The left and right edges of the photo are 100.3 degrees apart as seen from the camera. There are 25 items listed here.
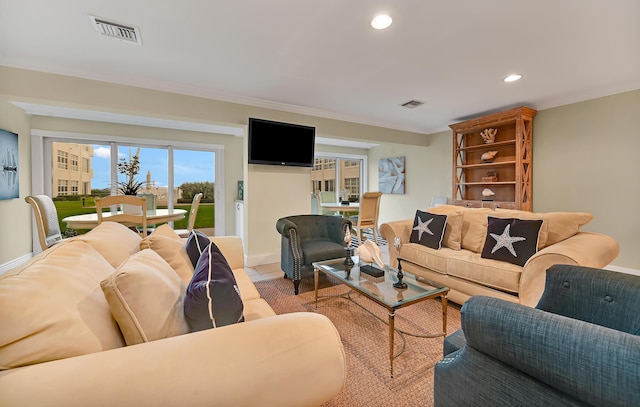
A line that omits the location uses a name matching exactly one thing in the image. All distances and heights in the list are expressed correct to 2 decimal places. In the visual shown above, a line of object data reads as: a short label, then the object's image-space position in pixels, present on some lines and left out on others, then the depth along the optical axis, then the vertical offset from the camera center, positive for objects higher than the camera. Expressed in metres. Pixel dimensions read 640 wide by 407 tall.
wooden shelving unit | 3.91 +0.63
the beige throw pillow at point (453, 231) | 2.83 -0.34
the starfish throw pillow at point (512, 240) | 2.21 -0.35
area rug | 1.47 -1.03
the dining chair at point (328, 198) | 6.11 +0.00
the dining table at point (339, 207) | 5.30 -0.17
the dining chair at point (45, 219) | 2.71 -0.25
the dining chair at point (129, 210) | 2.81 -0.16
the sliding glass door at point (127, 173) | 4.19 +0.41
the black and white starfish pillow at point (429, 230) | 2.82 -0.33
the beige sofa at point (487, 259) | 1.95 -0.48
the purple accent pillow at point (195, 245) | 1.55 -0.29
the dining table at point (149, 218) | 2.92 -0.26
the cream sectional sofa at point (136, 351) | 0.60 -0.41
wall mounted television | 3.73 +0.80
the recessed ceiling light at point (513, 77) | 2.92 +1.37
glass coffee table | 1.64 -0.64
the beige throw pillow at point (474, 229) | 2.74 -0.30
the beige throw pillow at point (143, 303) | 0.81 -0.35
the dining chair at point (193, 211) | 3.45 -0.18
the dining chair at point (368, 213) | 4.70 -0.26
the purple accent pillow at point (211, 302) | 0.94 -0.38
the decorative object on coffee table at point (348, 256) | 2.38 -0.52
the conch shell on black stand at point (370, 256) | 2.22 -0.48
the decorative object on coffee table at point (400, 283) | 1.93 -0.62
